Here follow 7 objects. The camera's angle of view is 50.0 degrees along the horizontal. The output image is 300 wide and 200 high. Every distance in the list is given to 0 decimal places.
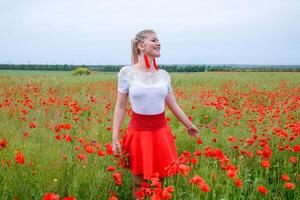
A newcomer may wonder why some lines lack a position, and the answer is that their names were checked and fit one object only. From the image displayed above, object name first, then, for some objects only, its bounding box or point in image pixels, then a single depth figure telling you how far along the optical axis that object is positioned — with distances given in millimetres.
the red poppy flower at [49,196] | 1617
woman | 2463
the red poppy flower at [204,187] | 1637
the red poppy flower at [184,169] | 1741
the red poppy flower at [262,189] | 1949
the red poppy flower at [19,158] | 2064
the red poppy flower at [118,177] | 2092
